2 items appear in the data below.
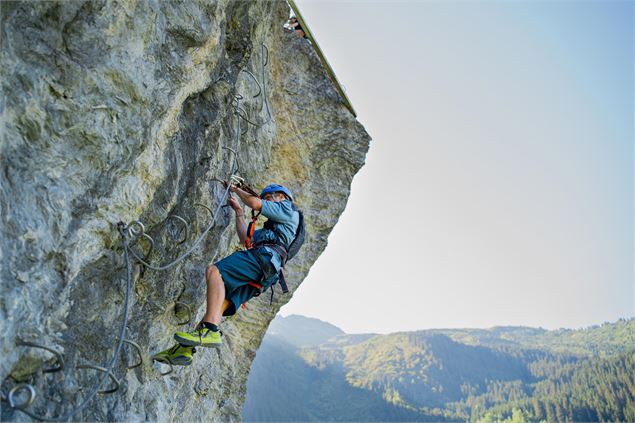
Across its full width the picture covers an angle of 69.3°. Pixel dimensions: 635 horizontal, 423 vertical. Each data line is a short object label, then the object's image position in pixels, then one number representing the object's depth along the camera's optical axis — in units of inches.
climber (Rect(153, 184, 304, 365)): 176.9
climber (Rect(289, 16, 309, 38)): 365.4
